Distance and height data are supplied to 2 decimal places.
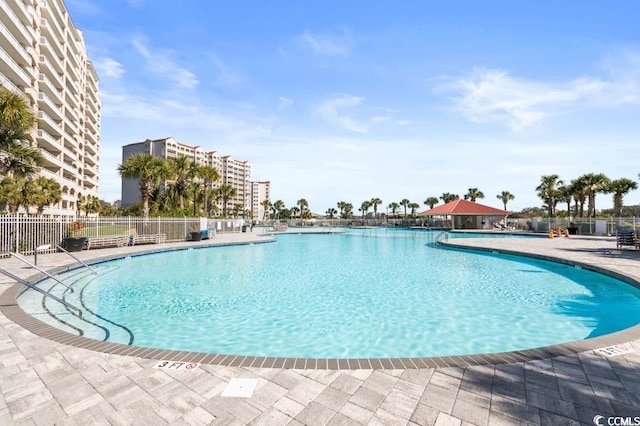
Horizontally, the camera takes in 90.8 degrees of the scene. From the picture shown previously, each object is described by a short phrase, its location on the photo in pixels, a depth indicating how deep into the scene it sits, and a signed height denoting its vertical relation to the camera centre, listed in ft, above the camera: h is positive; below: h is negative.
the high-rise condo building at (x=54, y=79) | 100.01 +52.03
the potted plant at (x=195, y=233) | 70.85 -4.11
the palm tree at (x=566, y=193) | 131.53 +11.25
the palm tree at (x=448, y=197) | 226.79 +14.34
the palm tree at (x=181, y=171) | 104.17 +14.57
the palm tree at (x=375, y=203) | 293.02 +12.28
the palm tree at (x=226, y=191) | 168.38 +12.75
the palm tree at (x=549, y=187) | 147.13 +14.40
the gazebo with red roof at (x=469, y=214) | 133.49 +1.29
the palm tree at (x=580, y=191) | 120.24 +10.49
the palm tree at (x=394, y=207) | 280.92 +8.37
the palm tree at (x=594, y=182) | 115.44 +13.14
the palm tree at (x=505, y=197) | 200.34 +12.90
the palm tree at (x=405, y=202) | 278.26 +12.72
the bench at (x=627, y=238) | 51.21 -3.38
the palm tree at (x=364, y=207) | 297.94 +8.73
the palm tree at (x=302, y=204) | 287.28 +10.76
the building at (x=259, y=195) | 496.64 +33.25
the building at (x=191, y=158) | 350.23 +71.74
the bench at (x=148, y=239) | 58.55 -4.77
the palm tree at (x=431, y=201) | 232.61 +11.53
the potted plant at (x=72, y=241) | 48.03 -4.15
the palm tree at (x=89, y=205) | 163.39 +5.08
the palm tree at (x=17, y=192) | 59.47 +4.44
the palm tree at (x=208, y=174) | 115.91 +15.42
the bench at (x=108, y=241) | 51.80 -4.62
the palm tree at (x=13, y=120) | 39.42 +11.97
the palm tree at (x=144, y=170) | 84.53 +12.12
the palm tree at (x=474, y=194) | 199.93 +14.56
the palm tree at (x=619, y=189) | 111.61 +10.64
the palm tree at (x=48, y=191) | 86.95 +7.06
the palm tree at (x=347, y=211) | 311.88 +4.97
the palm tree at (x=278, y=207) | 343.46 +9.45
